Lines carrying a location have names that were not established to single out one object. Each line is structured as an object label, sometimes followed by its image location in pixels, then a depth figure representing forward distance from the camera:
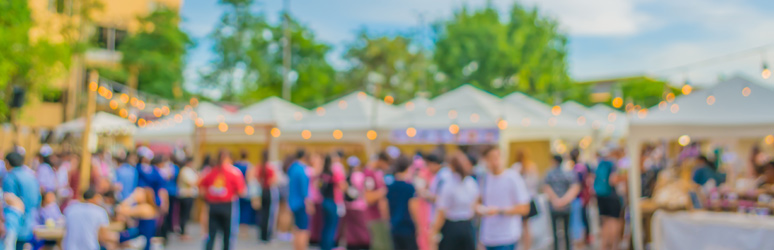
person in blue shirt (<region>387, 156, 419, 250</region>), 6.91
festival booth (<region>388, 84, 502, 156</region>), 11.31
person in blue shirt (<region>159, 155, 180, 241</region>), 9.79
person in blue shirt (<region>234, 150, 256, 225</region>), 10.45
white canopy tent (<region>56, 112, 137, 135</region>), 16.61
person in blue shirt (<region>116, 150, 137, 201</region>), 7.95
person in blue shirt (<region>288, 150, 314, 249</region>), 7.93
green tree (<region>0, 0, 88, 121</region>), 17.94
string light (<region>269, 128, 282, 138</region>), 13.16
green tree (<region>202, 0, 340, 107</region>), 37.81
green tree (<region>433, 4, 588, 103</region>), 33.00
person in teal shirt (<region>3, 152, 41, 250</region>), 6.07
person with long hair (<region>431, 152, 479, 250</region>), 5.44
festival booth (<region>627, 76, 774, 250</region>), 6.38
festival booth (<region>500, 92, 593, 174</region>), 11.21
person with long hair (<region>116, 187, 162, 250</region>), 6.91
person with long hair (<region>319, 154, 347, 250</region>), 7.79
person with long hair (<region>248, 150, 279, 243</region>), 9.92
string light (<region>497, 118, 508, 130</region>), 10.78
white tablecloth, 6.10
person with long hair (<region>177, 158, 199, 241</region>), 9.98
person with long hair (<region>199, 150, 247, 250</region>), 7.20
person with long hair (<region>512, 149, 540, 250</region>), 8.14
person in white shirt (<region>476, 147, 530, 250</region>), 5.40
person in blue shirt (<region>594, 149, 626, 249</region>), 7.75
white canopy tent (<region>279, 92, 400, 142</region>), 12.66
